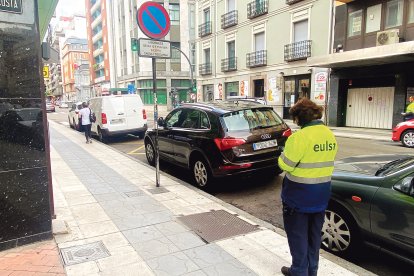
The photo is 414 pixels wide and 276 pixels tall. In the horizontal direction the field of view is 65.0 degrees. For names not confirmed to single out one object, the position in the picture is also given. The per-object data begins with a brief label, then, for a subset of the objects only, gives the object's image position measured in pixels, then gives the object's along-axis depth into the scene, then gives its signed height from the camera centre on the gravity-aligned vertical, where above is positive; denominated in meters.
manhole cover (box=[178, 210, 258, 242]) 4.12 -1.74
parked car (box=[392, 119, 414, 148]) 11.22 -1.36
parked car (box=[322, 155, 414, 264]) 3.06 -1.15
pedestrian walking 12.57 -0.87
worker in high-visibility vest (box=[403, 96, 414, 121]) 12.07 -0.68
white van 13.20 -0.76
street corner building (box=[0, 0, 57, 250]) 3.41 -0.36
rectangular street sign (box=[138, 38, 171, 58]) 5.81 +0.89
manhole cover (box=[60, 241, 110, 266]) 3.45 -1.71
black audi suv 5.71 -0.78
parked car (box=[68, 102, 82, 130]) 18.78 -1.17
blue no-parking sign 5.59 +1.36
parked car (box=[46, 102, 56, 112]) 46.34 -1.33
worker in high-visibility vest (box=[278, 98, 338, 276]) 2.63 -0.68
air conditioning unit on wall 15.01 +2.69
